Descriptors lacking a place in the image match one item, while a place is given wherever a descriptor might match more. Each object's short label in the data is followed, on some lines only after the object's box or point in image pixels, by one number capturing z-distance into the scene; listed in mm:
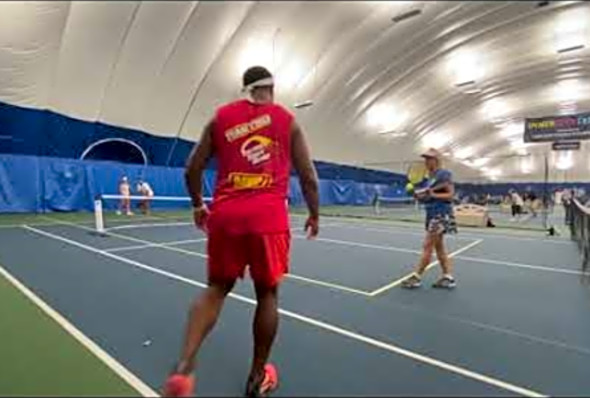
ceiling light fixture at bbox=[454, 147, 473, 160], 24761
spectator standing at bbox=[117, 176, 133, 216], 8557
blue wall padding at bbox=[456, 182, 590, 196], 44000
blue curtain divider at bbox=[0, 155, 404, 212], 14742
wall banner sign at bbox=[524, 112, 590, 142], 12988
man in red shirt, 2674
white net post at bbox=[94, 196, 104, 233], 11781
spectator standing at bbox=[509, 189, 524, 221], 28188
